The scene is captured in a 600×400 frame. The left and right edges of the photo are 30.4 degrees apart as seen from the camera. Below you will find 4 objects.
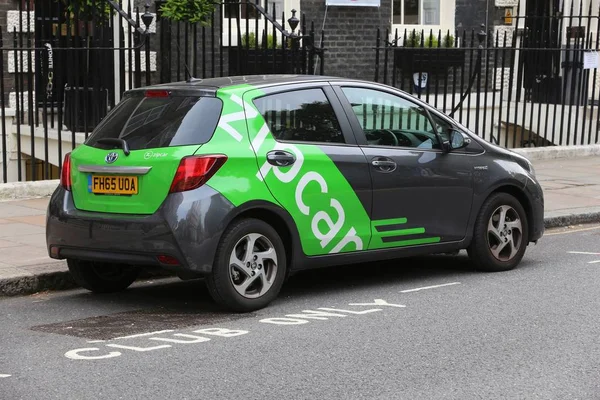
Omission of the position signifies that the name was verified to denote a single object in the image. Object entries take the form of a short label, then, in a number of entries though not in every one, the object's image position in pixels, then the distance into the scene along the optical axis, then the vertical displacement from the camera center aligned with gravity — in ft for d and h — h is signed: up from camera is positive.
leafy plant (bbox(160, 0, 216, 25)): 40.45 +0.99
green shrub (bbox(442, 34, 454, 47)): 62.75 +0.10
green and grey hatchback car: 22.88 -3.23
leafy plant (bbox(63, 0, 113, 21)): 40.06 +0.99
